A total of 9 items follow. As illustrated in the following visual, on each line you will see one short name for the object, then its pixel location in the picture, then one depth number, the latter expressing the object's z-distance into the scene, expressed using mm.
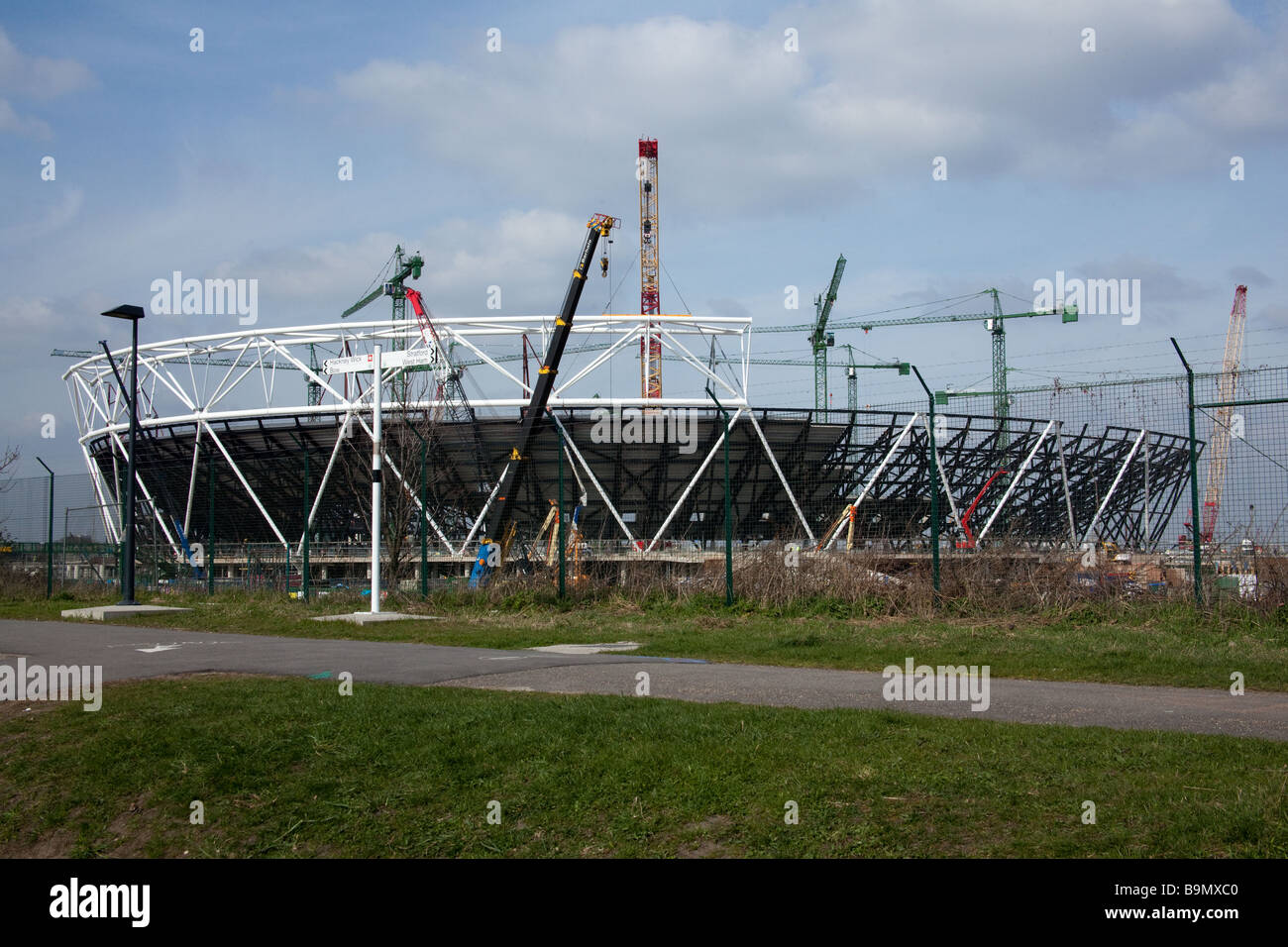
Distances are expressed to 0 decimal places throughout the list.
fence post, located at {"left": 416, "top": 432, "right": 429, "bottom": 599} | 17719
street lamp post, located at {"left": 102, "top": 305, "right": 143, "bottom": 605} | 18469
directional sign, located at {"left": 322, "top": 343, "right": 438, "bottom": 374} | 18188
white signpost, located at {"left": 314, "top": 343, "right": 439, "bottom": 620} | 16031
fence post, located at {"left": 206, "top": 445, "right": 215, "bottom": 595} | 21578
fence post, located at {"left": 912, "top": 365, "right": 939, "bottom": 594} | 13328
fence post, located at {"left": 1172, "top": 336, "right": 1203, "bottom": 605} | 11695
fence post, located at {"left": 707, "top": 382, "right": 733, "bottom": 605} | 15305
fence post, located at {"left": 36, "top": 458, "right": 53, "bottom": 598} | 23656
